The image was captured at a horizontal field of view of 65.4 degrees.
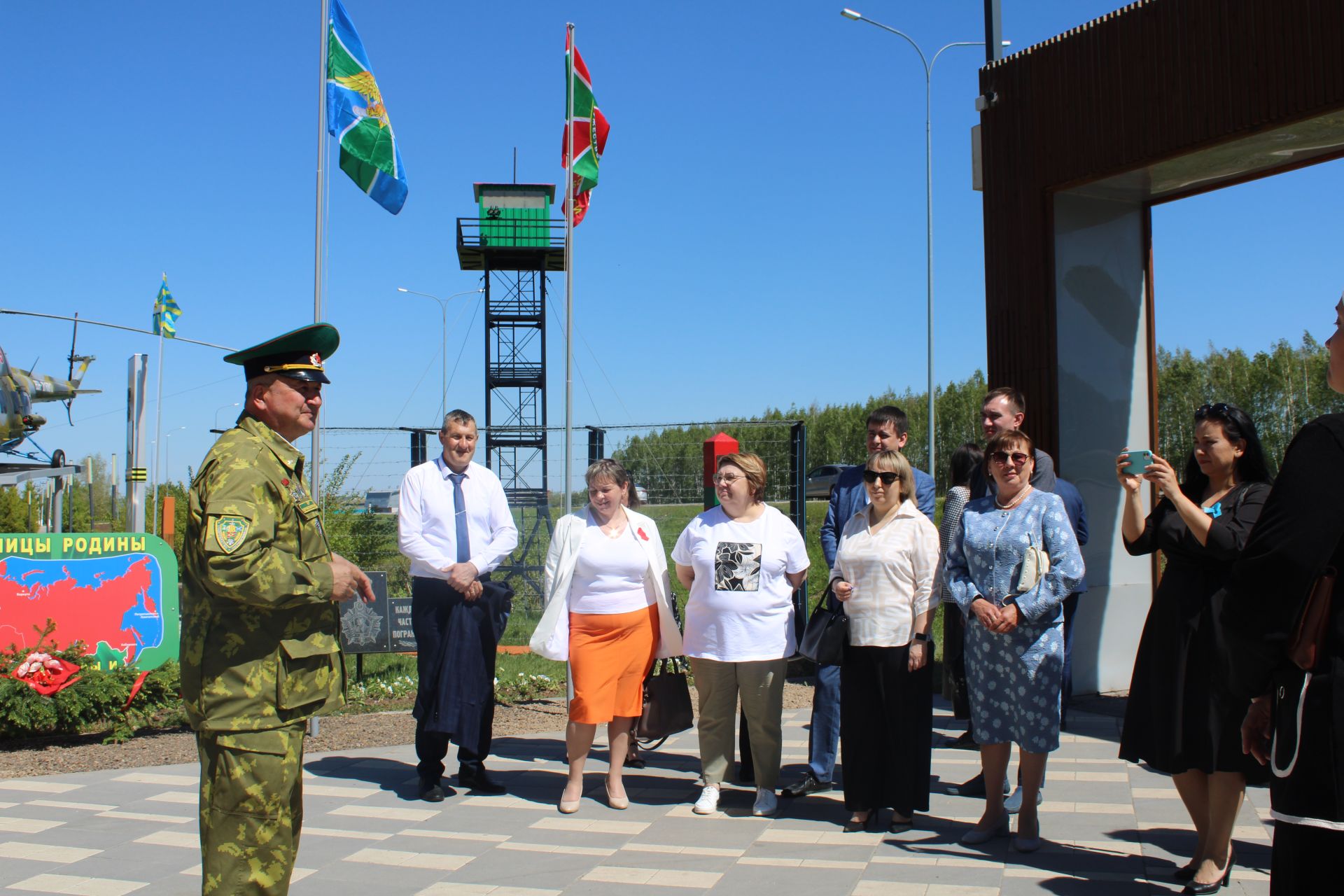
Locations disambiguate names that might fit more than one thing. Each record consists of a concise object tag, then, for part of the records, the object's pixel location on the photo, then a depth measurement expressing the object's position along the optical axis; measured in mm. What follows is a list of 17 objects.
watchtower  26625
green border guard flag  8781
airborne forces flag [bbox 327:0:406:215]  7840
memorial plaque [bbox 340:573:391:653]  8758
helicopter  23328
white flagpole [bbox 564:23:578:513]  8008
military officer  3104
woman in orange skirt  5645
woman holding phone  4055
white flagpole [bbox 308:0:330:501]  7191
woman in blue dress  4672
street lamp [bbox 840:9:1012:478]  21562
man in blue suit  5758
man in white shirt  5852
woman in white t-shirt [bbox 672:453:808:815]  5508
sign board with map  7723
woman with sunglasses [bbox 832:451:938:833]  5078
